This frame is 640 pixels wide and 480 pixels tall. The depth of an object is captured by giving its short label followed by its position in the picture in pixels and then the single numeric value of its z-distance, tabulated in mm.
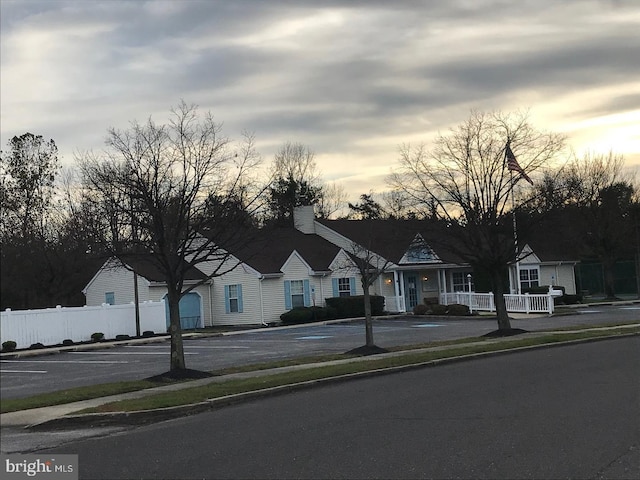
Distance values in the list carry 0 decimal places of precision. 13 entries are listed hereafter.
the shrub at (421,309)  40328
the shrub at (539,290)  45406
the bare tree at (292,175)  63619
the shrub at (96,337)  29797
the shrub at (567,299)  43709
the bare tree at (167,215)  15734
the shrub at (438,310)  39619
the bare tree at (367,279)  21406
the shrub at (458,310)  38625
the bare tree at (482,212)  25375
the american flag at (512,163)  25172
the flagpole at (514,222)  25742
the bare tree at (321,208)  67312
